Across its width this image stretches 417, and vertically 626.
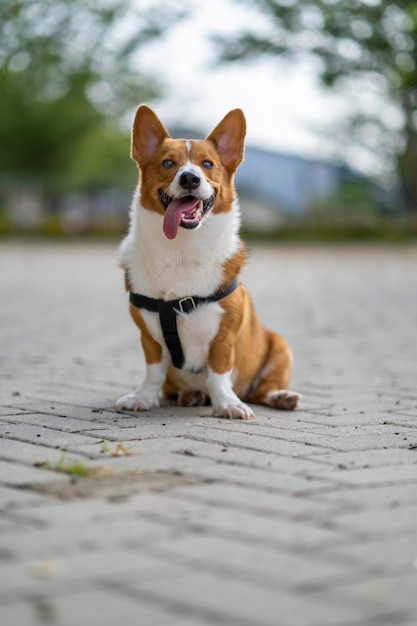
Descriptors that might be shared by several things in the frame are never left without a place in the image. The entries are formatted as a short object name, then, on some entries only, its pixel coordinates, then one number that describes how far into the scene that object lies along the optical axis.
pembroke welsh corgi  4.23
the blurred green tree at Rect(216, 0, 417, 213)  25.98
